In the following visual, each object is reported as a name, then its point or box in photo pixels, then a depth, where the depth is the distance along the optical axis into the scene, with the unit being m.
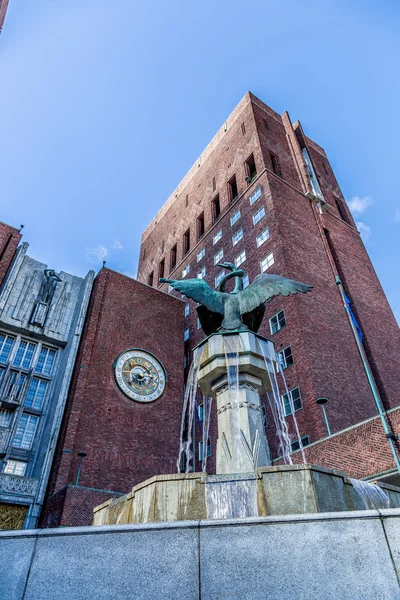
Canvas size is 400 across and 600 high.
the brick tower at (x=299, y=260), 22.86
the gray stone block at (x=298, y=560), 4.39
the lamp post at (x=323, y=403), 21.05
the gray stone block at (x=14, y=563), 4.84
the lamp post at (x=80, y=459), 21.64
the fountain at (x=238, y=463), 6.49
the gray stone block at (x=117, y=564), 4.69
